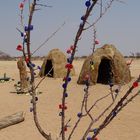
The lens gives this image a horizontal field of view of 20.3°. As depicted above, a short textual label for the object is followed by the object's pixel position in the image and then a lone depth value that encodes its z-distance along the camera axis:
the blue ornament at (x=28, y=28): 2.47
